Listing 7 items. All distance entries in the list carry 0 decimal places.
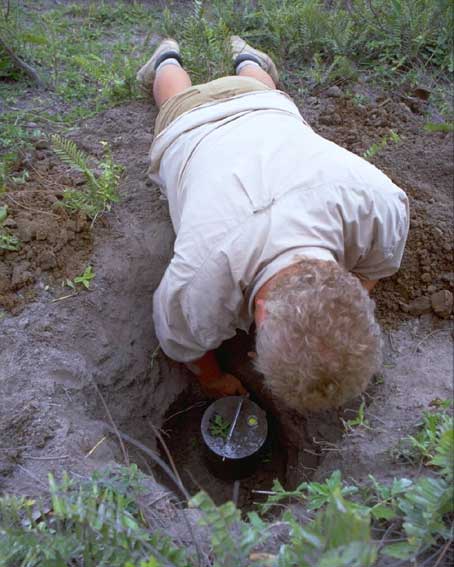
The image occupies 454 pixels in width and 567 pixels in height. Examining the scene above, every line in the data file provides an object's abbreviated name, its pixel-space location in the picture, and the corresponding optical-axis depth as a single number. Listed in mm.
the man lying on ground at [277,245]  1725
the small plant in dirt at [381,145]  2962
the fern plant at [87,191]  2840
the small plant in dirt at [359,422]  2117
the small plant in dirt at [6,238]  2686
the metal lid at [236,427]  2809
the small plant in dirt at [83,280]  2699
